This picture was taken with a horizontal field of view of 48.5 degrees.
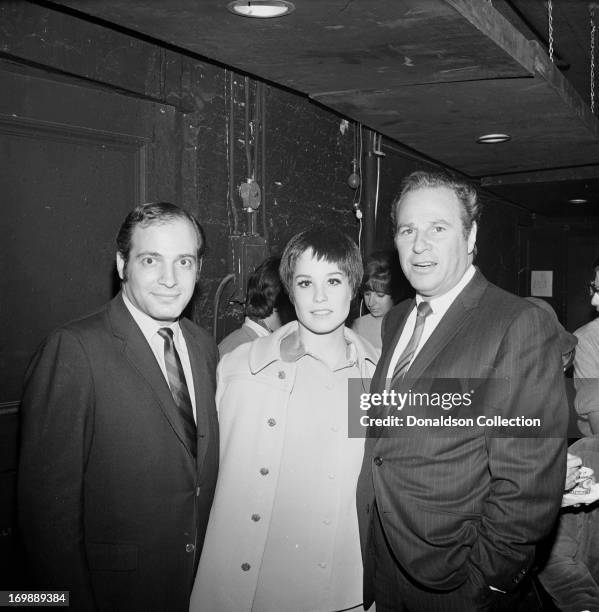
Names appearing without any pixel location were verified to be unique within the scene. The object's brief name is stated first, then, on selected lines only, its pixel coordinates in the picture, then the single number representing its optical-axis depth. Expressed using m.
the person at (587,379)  2.97
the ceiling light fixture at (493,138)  3.86
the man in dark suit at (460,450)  1.88
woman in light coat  2.10
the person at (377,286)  4.17
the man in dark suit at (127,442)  1.78
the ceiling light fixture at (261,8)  2.03
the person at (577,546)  2.52
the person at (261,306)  3.11
